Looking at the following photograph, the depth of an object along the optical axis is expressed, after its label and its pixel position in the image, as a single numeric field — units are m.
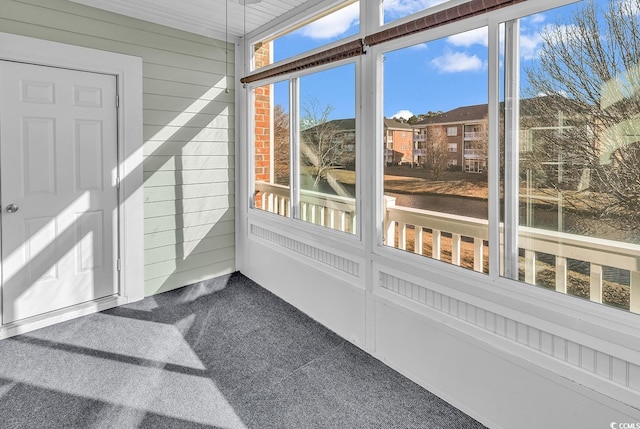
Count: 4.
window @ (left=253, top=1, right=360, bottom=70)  2.66
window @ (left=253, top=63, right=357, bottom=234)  2.77
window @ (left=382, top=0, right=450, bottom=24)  2.11
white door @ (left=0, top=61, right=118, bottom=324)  2.70
